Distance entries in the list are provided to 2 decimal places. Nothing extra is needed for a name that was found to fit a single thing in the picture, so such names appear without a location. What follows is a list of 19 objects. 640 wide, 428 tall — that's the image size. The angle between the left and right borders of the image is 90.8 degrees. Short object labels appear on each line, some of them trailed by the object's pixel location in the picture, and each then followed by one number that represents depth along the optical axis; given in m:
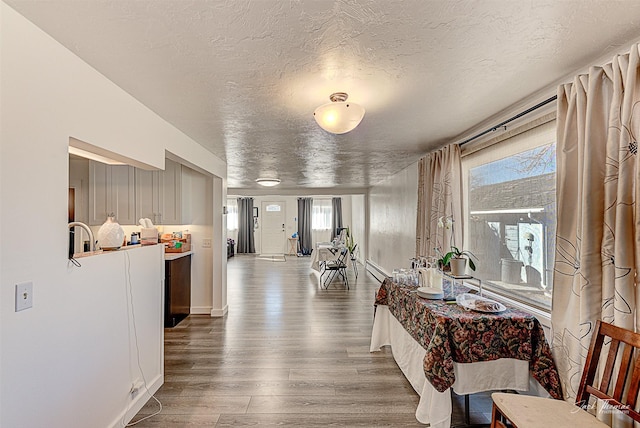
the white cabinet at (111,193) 4.11
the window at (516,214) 2.24
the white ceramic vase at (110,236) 2.05
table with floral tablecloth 1.90
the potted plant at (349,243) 7.63
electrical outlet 2.23
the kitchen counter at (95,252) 1.76
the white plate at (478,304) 2.13
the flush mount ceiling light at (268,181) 5.78
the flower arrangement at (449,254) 2.64
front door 12.14
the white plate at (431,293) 2.43
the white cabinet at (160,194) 4.20
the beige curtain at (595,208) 1.46
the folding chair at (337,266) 6.67
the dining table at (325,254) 7.21
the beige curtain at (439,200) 3.26
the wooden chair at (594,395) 1.39
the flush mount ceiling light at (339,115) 1.92
